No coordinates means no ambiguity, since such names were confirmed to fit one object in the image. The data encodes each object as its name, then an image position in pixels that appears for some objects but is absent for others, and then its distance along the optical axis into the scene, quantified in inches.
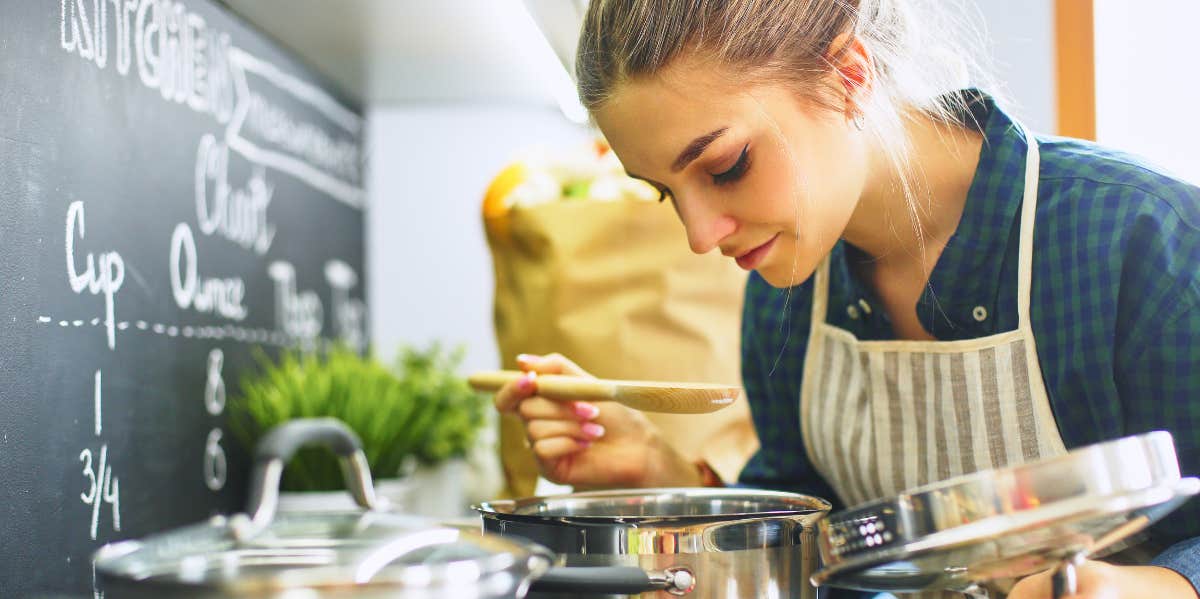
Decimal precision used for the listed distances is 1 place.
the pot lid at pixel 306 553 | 17.7
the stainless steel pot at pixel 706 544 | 25.6
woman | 29.6
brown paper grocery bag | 52.4
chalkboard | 34.4
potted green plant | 53.3
